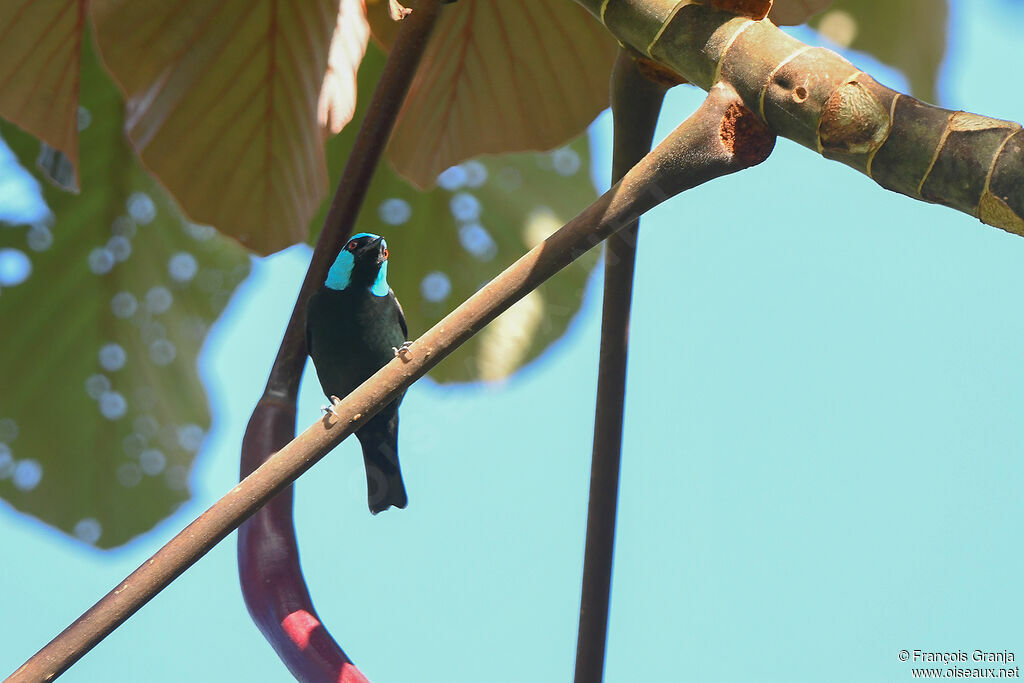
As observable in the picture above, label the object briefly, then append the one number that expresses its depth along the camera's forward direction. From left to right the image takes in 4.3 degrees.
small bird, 7.03
